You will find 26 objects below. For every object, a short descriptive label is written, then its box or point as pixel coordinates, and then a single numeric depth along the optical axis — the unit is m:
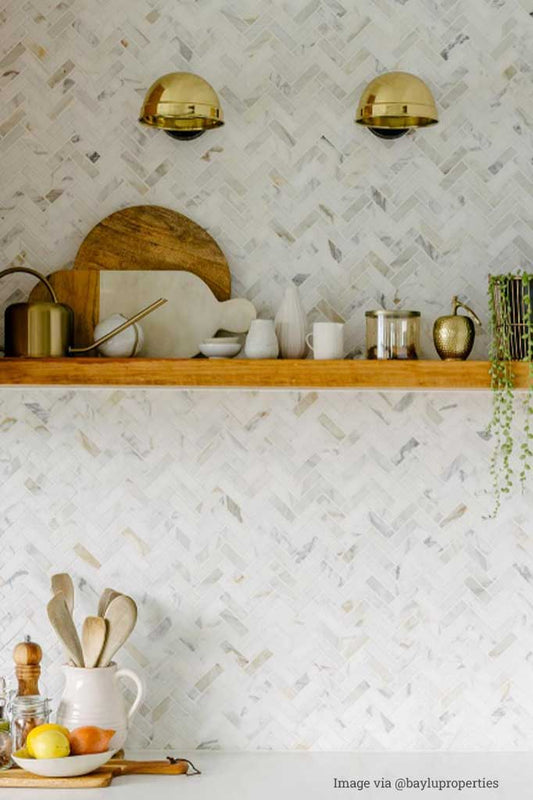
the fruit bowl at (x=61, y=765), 3.44
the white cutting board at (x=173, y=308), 3.90
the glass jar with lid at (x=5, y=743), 3.59
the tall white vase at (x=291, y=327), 3.78
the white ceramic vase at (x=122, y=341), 3.70
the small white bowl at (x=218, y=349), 3.70
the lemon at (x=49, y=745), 3.44
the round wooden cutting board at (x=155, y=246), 3.96
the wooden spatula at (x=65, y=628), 3.70
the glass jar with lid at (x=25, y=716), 3.60
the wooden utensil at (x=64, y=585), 3.87
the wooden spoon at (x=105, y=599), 3.85
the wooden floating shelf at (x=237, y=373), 3.55
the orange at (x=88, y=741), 3.48
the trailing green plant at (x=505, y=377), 3.56
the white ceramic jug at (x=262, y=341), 3.70
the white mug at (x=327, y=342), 3.73
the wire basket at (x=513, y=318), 3.64
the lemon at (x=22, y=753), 3.51
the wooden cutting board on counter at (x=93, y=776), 3.45
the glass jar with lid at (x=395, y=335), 3.68
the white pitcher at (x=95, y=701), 3.65
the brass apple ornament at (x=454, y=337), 3.69
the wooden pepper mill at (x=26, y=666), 3.74
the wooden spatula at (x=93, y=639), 3.72
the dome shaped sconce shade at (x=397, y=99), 3.62
